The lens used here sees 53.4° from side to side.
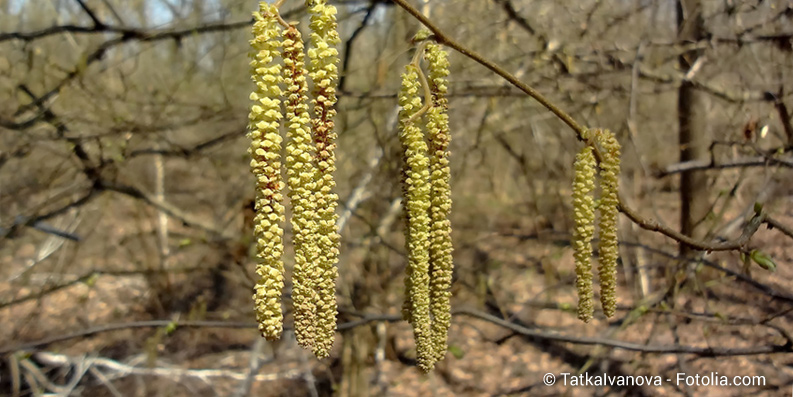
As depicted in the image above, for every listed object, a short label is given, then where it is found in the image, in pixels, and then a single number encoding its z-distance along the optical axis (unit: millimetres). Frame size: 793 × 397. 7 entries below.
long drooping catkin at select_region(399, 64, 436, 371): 200
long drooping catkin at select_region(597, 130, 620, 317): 253
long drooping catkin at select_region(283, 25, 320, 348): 172
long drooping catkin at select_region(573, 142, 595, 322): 249
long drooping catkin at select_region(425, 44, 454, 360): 204
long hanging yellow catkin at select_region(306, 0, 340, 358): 177
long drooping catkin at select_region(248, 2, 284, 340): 172
